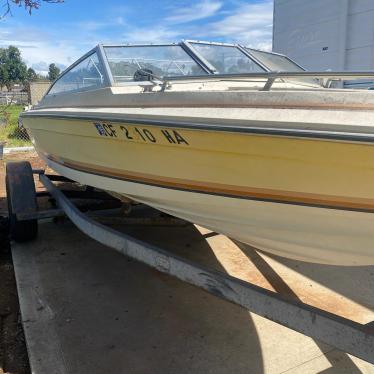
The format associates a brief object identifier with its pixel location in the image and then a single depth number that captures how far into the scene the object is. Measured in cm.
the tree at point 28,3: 486
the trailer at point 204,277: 193
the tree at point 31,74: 7549
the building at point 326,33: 1441
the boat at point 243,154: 195
